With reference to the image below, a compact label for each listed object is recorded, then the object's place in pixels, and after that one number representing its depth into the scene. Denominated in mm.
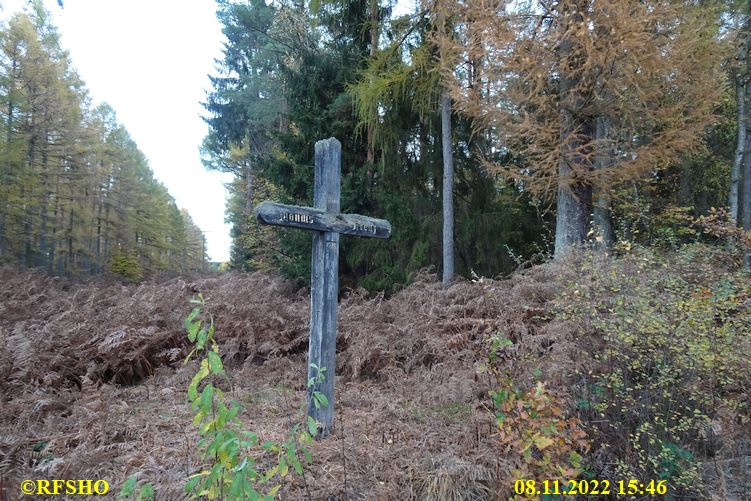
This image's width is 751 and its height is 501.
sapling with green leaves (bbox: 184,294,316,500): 1552
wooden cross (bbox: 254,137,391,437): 3539
